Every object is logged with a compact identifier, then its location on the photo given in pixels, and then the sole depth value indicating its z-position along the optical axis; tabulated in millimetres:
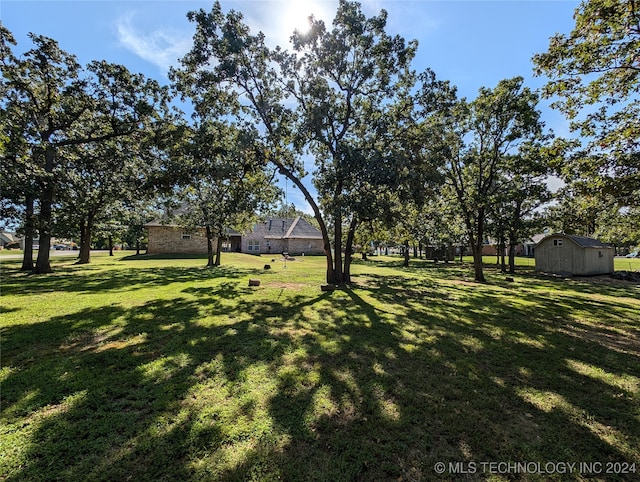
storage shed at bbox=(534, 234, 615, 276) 21828
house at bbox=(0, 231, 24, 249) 67325
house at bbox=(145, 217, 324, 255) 43969
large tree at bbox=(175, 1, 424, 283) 11281
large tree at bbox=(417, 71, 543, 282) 12836
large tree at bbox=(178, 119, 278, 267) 11195
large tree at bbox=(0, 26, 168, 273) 12830
